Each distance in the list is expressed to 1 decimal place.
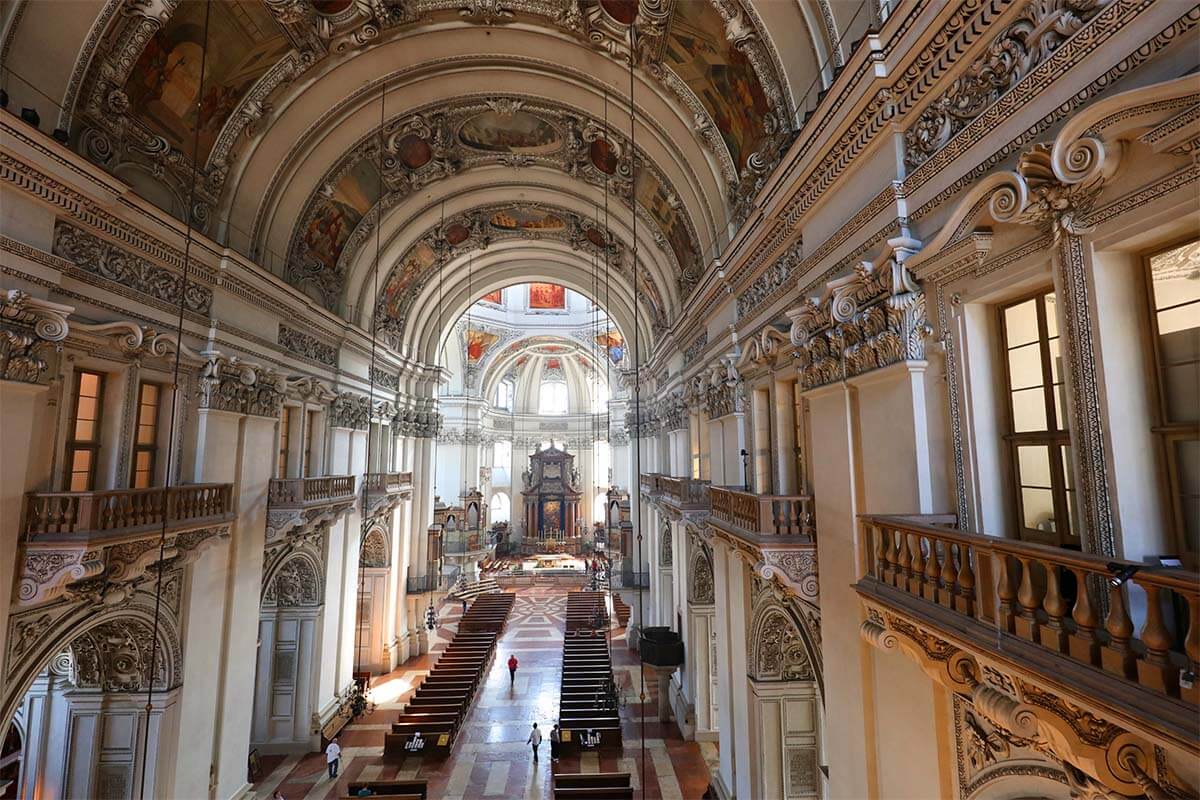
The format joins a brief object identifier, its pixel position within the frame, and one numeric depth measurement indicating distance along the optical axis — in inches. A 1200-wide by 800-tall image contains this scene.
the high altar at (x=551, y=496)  1491.1
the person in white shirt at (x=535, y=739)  489.4
